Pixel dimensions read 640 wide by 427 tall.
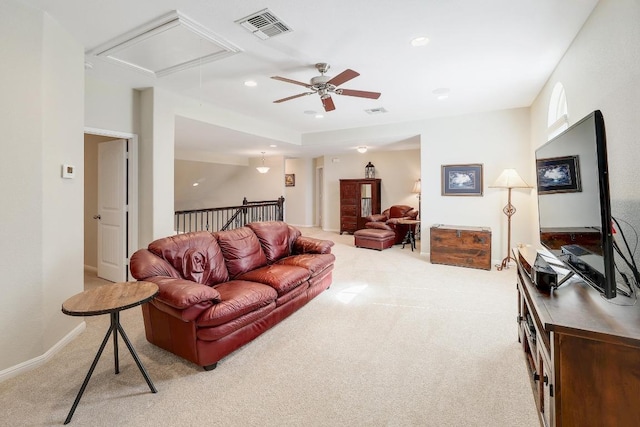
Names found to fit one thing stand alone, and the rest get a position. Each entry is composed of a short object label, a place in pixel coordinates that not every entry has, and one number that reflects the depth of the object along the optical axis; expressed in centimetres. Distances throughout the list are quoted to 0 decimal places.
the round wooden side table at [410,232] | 670
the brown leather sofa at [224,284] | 221
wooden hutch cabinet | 853
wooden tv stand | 111
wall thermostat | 263
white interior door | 418
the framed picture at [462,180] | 541
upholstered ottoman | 669
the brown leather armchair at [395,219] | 722
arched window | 329
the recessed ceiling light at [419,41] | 281
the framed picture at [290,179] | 1058
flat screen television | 126
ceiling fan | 330
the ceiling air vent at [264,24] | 245
